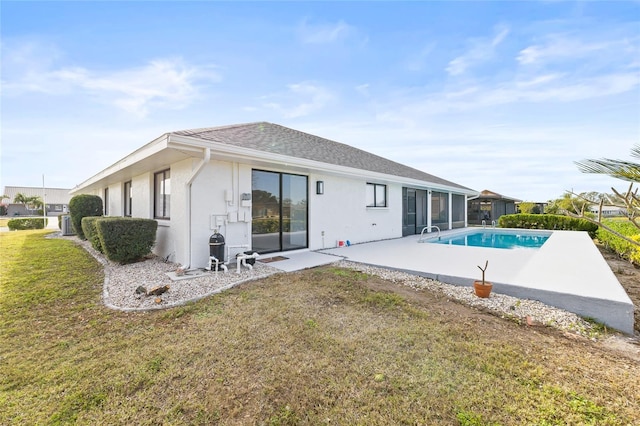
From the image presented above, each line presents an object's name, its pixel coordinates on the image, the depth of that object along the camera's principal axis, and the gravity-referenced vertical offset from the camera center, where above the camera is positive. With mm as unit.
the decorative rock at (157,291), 4926 -1465
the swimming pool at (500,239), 13112 -1642
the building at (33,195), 45625 +2179
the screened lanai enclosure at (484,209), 25594 +50
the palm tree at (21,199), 46375 +2090
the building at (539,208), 25906 +127
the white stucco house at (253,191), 6730 +652
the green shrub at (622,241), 8582 -1233
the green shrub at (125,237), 6974 -695
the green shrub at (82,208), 12492 +128
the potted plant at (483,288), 4883 -1432
